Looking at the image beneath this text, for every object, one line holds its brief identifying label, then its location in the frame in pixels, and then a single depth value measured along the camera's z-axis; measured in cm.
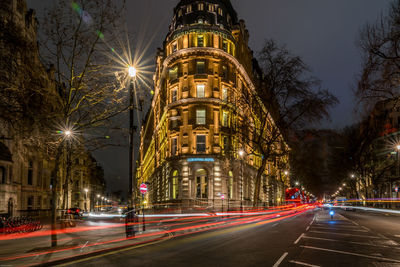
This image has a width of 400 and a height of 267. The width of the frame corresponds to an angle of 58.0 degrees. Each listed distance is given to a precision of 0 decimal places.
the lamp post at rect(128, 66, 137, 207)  1688
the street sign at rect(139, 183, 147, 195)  2131
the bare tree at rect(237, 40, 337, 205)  3656
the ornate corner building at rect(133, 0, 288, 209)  4456
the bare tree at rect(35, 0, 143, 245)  1393
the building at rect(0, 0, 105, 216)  1174
